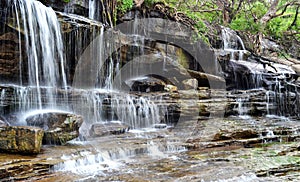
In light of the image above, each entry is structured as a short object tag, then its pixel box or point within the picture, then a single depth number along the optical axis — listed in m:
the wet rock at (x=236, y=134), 7.07
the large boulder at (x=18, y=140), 5.05
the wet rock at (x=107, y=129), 7.32
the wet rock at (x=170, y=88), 10.12
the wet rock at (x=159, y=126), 8.90
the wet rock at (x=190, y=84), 11.03
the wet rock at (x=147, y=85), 10.34
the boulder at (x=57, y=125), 6.00
